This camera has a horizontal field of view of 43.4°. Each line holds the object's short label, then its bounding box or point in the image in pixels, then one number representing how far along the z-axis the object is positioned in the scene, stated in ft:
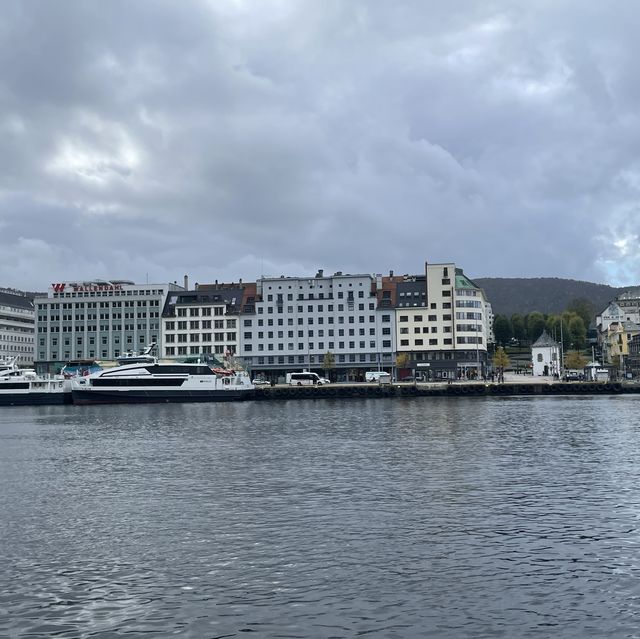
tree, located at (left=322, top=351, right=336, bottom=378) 560.00
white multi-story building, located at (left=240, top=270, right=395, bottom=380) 574.97
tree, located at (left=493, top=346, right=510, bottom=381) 611.47
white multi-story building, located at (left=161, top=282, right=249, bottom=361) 581.94
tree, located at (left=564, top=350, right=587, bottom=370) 640.99
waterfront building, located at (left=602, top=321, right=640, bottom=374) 624.75
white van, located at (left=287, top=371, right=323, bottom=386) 517.55
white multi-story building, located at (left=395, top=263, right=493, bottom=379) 558.56
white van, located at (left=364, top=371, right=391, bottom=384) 521.24
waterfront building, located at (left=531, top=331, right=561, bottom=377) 597.11
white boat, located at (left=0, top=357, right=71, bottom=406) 426.51
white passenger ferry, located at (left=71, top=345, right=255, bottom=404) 413.59
